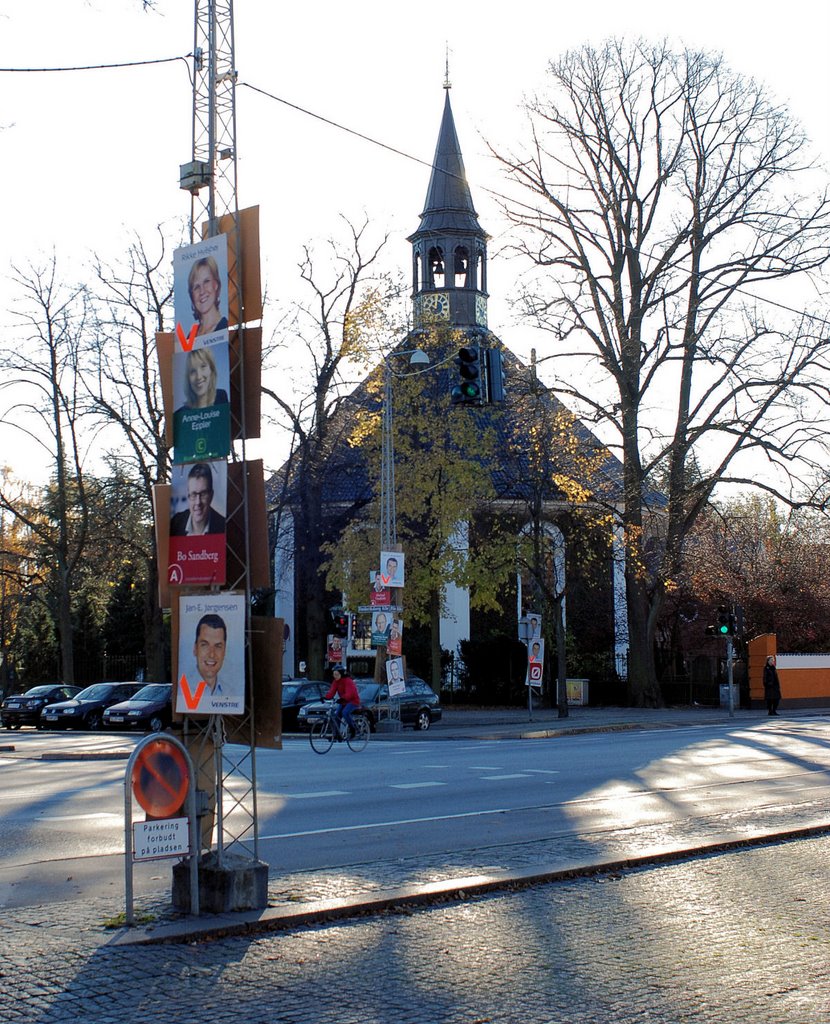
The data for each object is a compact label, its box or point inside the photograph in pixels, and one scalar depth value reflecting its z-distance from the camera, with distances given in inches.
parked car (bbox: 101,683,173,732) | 1339.8
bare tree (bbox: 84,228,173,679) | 1599.2
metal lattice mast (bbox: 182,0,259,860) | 327.9
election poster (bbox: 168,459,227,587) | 325.1
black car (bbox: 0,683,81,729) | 1544.0
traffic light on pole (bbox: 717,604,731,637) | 1488.7
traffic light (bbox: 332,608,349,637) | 1438.2
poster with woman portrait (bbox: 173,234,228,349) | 332.5
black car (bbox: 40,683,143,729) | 1455.5
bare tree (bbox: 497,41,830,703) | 1433.3
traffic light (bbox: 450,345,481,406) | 745.6
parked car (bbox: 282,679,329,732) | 1321.4
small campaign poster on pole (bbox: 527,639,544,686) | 1407.5
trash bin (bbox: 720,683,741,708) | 1770.4
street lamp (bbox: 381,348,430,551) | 1200.8
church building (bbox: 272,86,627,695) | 1434.5
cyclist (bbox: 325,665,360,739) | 909.2
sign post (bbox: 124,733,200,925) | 304.7
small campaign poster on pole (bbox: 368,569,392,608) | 1197.7
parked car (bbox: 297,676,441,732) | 1261.1
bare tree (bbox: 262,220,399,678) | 1622.8
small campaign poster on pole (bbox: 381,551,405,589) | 1149.7
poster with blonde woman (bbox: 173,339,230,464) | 327.9
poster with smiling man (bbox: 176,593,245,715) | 317.1
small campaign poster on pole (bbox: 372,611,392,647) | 1189.7
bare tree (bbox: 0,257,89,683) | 1665.8
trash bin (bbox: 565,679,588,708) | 1868.8
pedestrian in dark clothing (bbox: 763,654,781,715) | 1561.3
